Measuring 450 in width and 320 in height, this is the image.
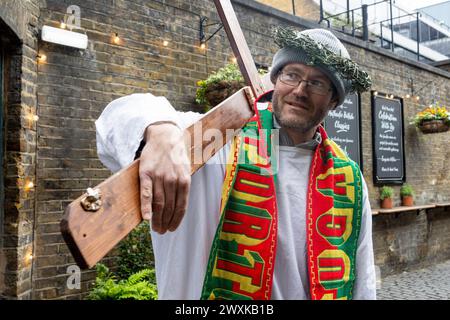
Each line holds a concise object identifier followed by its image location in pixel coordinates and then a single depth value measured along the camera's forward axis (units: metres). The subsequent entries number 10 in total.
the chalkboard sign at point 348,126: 7.03
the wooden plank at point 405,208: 7.34
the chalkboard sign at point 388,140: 7.82
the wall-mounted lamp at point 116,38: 4.41
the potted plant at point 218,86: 4.81
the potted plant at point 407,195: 8.23
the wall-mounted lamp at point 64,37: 3.86
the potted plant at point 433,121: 8.25
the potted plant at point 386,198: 7.71
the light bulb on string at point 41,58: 3.87
